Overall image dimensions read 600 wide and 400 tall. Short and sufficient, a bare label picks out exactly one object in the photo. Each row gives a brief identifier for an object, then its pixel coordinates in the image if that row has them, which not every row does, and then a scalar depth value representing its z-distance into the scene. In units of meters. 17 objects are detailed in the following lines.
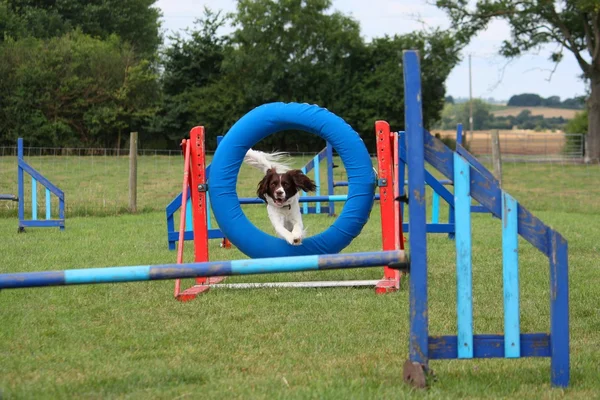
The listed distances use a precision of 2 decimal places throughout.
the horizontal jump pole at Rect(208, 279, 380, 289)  6.62
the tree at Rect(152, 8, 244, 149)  36.41
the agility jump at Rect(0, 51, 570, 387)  3.69
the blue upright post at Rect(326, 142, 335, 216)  12.28
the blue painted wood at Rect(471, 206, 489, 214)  9.85
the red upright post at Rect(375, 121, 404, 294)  6.84
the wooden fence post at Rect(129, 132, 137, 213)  14.25
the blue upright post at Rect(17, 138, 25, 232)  11.43
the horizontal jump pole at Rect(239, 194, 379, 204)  7.64
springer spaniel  7.04
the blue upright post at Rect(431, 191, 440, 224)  10.79
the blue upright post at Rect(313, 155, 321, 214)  12.73
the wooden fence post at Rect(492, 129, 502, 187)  15.51
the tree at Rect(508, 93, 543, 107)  118.36
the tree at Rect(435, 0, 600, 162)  31.34
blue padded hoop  6.57
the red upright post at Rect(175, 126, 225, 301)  6.80
